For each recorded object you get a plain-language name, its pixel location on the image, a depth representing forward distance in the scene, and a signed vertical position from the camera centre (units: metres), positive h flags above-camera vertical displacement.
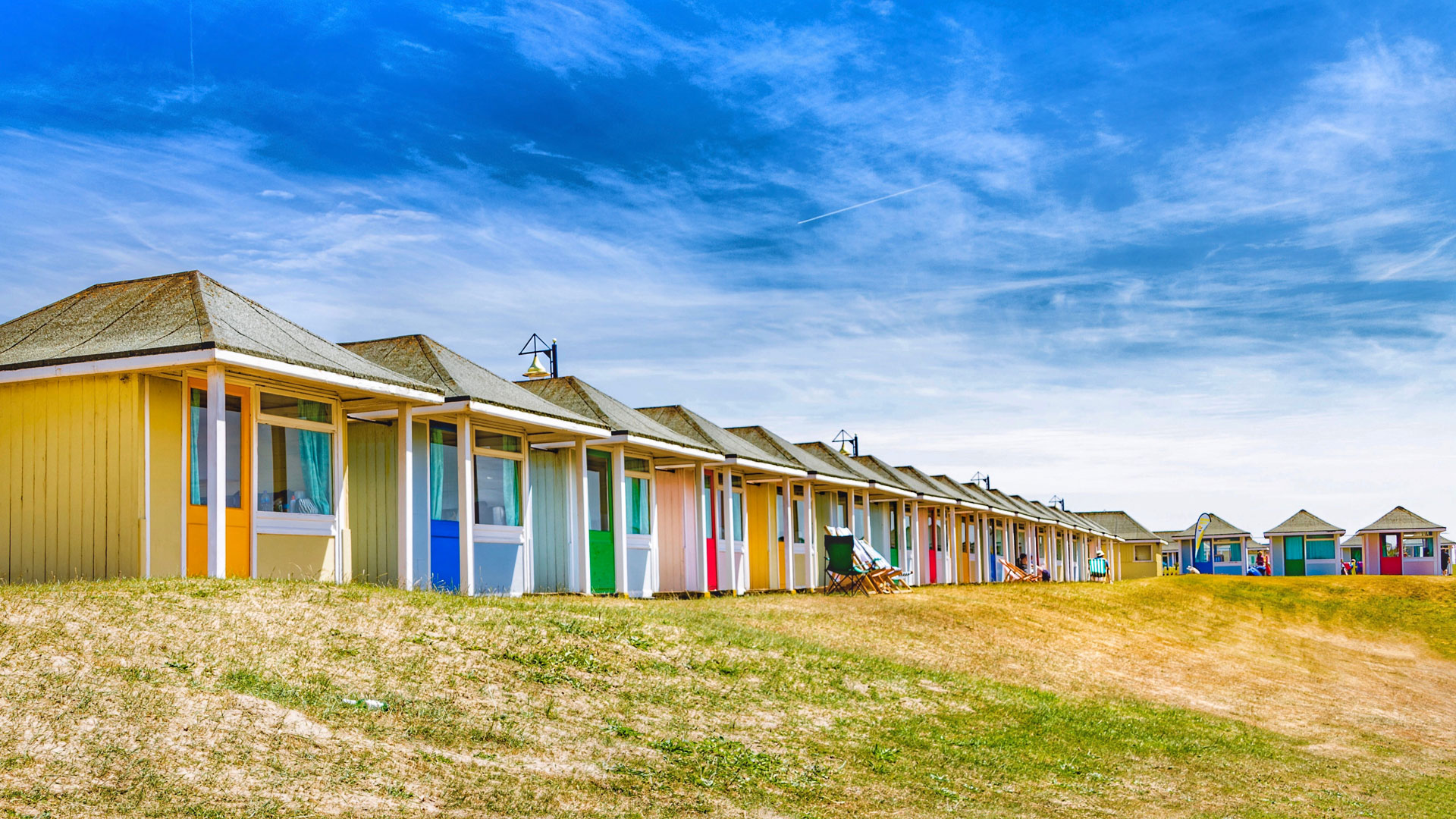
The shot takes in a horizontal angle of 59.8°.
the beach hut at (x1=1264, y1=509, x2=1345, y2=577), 65.81 -3.54
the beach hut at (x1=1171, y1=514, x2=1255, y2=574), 79.12 -4.36
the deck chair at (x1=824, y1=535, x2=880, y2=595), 24.92 -1.42
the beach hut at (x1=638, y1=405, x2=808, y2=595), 23.11 -0.42
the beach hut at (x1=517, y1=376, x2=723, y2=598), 19.78 +0.30
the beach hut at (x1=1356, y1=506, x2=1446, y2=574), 60.84 -3.49
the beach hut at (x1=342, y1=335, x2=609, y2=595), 16.28 +0.26
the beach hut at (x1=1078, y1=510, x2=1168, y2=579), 80.31 -4.33
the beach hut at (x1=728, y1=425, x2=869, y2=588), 27.31 -0.27
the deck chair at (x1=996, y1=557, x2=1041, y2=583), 41.91 -2.94
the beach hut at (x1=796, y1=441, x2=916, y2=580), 31.58 -0.42
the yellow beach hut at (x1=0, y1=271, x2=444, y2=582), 12.58 +0.73
